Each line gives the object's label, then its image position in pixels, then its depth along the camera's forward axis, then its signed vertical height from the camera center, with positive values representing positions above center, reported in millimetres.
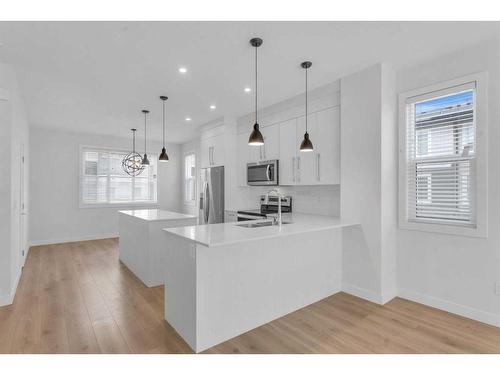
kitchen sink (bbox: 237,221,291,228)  2884 -408
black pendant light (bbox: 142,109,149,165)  5025 +488
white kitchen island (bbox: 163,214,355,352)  2162 -817
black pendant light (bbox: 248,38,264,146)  2701 +486
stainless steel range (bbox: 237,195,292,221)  4373 -382
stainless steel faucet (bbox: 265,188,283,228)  2887 -373
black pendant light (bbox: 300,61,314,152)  2986 +482
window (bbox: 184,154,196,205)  7555 +232
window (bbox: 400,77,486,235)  2625 +270
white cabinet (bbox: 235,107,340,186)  3551 +556
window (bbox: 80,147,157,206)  6695 +149
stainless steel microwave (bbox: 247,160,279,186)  4277 +232
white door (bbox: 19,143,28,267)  3881 -317
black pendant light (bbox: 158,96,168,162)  4551 +506
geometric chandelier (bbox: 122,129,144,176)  6119 +578
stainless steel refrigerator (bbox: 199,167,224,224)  5277 -191
